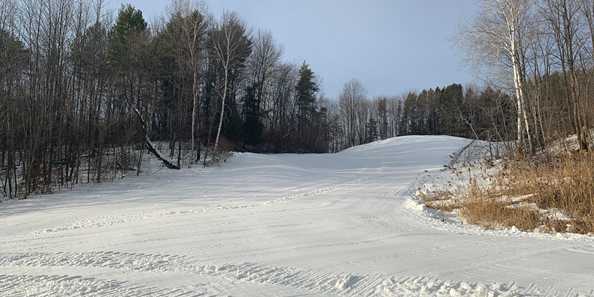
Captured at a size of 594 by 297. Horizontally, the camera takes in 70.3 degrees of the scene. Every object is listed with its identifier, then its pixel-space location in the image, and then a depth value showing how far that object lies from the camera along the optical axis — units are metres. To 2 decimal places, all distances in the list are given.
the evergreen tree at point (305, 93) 53.12
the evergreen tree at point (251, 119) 40.53
